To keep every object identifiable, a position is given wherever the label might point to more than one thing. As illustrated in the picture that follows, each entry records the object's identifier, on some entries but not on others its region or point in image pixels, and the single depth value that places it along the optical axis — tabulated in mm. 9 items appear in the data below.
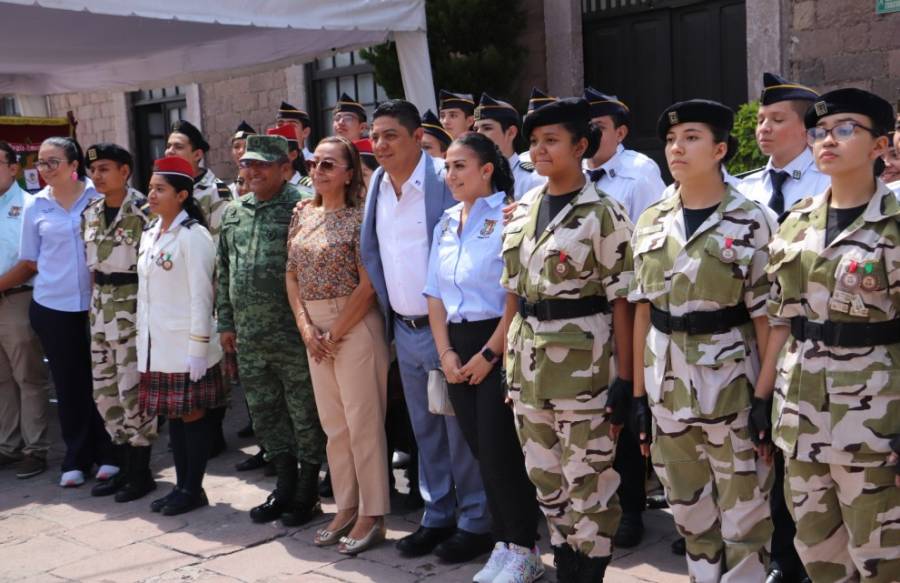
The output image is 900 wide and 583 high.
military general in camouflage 5219
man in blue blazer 4719
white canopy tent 7184
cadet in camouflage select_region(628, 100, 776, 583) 3443
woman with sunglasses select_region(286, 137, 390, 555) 4914
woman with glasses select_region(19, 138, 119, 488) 6441
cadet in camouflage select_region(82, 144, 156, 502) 5911
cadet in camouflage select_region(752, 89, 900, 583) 3084
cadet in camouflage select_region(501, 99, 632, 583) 3842
